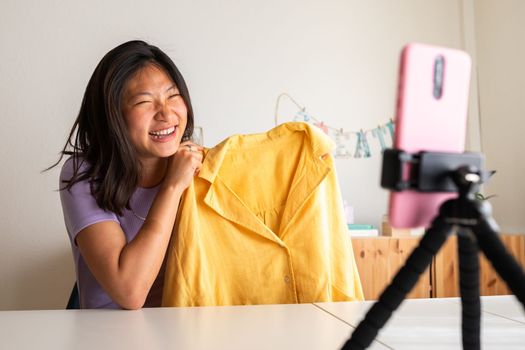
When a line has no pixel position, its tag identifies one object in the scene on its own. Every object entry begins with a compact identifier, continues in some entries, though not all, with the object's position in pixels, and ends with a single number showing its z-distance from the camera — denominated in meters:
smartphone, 0.38
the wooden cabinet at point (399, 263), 2.50
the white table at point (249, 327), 0.79
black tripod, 0.36
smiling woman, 1.27
